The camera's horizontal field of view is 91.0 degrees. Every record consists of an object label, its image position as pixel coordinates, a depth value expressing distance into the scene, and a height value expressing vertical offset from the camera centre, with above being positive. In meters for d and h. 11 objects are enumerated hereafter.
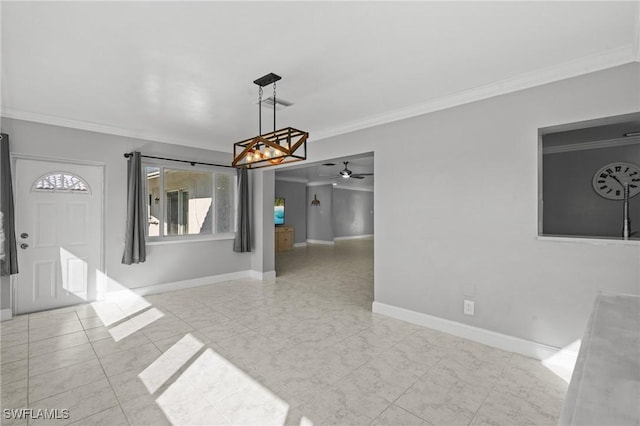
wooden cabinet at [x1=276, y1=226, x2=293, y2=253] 10.52 -0.95
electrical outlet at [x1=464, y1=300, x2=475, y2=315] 3.25 -1.01
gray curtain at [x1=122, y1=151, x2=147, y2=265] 4.59 -0.08
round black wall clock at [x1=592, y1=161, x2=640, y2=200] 4.48 +0.43
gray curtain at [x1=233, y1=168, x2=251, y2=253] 5.93 -0.18
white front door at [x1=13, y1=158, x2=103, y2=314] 3.96 -0.29
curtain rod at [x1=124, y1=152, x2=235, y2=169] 4.66 +0.84
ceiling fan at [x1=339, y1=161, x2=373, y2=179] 7.74 +1.02
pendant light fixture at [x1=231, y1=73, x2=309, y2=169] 2.69 +0.56
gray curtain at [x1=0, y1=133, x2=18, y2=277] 3.65 -0.06
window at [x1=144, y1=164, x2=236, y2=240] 5.10 +0.15
